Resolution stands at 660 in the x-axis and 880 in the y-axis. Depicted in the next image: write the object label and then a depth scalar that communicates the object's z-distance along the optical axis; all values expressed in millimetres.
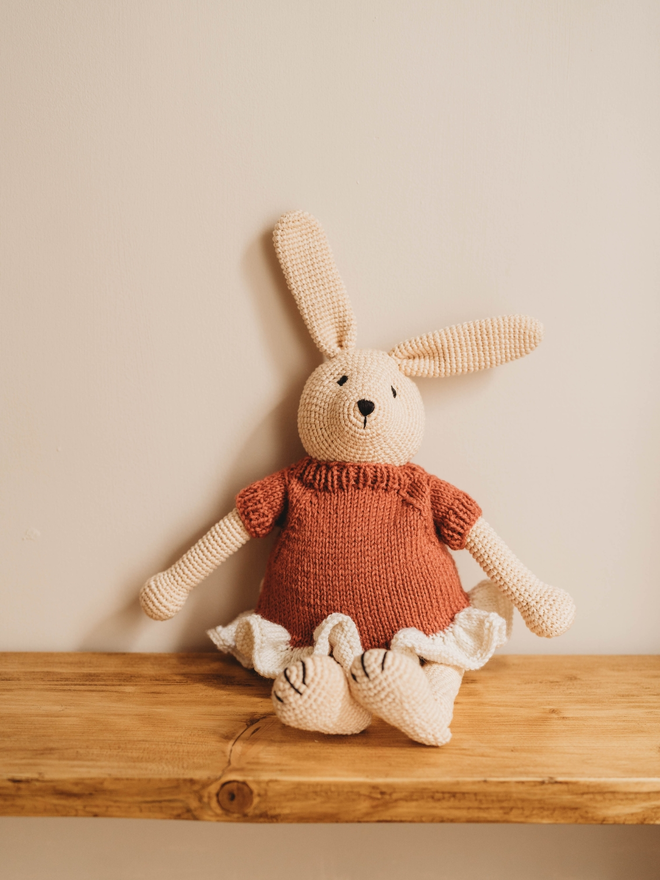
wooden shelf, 545
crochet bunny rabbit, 688
